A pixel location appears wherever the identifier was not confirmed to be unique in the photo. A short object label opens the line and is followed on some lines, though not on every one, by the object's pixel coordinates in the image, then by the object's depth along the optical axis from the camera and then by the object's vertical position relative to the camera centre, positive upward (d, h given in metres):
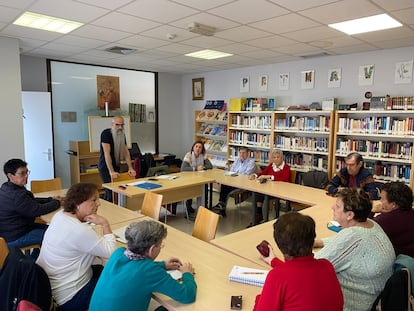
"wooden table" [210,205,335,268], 2.25 -0.94
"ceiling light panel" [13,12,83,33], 3.49 +1.10
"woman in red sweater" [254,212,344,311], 1.28 -0.65
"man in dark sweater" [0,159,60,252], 2.82 -0.82
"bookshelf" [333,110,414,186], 4.52 -0.32
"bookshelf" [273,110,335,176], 5.33 -0.33
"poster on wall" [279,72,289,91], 5.98 +0.71
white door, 5.61 -0.29
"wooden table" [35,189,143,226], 2.96 -0.93
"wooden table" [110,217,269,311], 1.65 -0.95
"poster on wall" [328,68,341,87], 5.29 +0.70
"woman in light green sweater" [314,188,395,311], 1.69 -0.75
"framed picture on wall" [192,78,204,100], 7.61 +0.73
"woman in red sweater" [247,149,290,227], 4.95 -0.86
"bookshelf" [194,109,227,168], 7.11 -0.31
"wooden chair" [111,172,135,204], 4.40 -0.88
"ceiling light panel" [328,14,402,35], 3.35 +1.06
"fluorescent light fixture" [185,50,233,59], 5.25 +1.09
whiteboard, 6.37 -0.20
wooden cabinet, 6.22 -0.89
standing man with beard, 4.66 -0.53
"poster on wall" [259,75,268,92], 6.32 +0.72
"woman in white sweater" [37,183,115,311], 1.90 -0.84
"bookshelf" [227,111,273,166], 6.18 -0.30
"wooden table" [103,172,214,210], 3.95 -0.91
